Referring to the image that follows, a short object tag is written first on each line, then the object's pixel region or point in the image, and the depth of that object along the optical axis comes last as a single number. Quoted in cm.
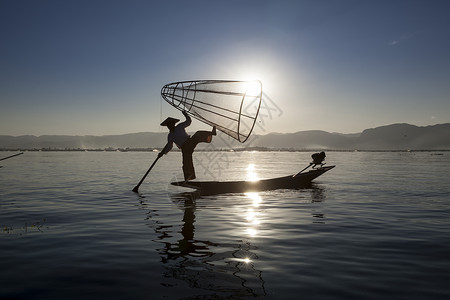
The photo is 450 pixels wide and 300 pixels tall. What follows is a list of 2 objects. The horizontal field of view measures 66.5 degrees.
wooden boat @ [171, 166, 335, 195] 1769
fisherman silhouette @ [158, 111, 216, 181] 1460
